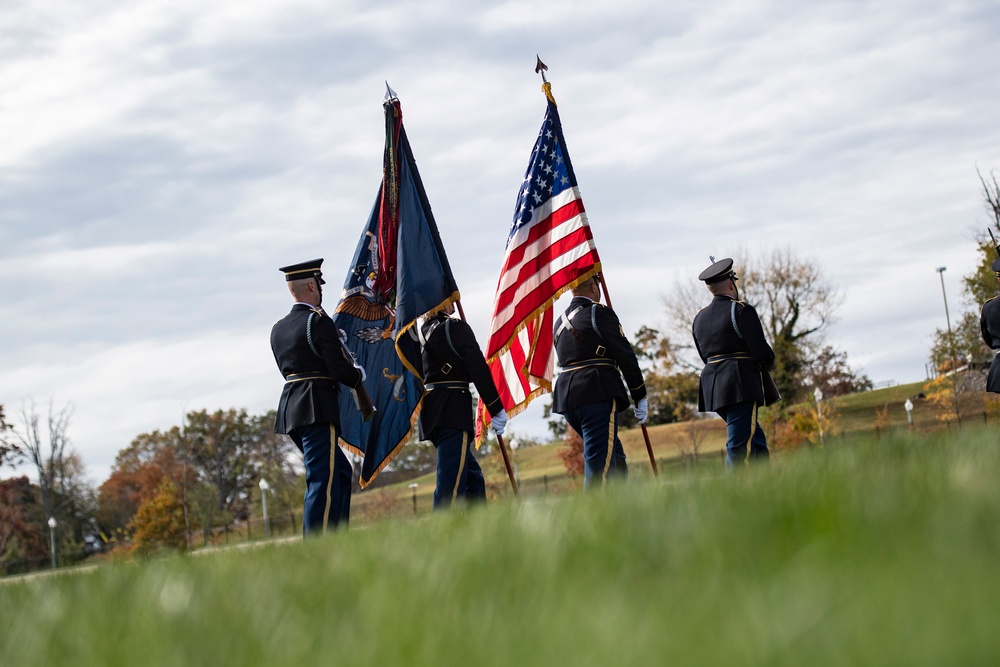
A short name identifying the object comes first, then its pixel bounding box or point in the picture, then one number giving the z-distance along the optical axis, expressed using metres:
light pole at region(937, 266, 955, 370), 52.51
